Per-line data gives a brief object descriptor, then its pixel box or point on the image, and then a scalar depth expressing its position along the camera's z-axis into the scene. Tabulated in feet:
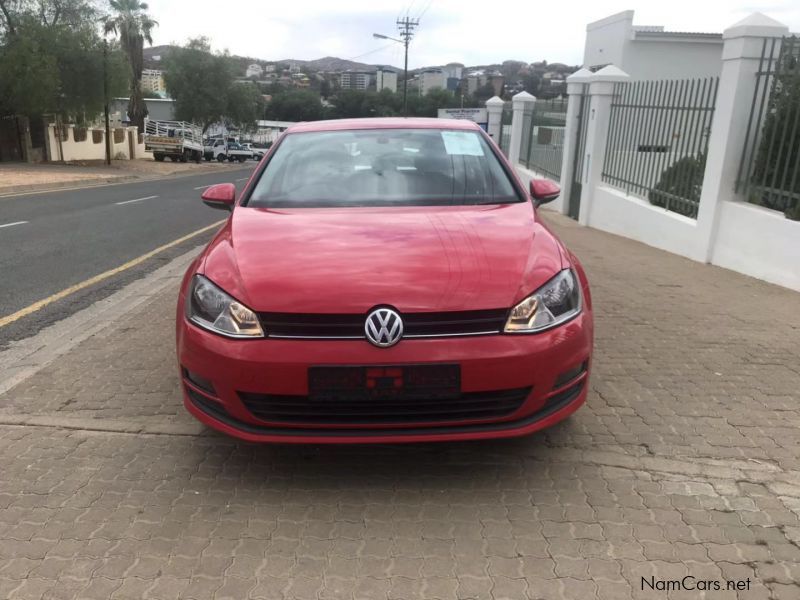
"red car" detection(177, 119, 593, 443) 8.89
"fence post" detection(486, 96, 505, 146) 72.84
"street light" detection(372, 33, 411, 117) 147.64
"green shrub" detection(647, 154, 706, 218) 27.73
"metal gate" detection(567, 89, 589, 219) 42.06
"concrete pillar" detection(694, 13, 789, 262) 23.25
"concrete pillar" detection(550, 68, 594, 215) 42.57
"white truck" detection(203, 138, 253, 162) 187.52
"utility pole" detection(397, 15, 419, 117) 176.14
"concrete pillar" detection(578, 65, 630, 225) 37.24
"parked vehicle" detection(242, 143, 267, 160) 196.03
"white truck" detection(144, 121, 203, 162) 151.84
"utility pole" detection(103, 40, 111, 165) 104.22
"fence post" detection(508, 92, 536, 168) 58.70
